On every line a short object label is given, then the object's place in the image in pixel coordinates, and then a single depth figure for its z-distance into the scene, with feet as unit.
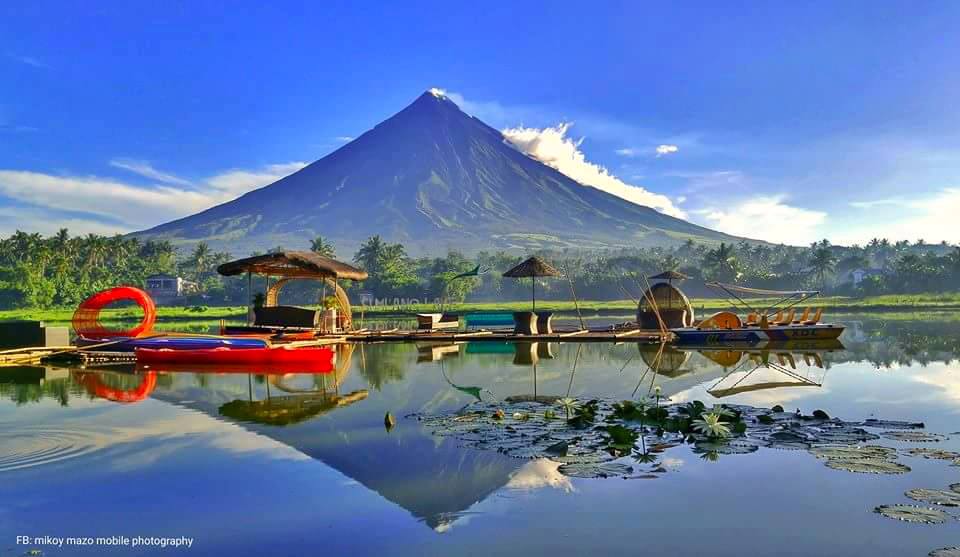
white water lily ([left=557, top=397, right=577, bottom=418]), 29.78
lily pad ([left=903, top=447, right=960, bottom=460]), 22.67
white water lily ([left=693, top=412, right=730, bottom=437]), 25.82
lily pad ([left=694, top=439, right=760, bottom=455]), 24.39
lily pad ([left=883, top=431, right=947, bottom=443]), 25.29
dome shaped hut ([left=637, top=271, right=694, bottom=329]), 84.38
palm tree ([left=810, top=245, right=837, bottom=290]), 243.19
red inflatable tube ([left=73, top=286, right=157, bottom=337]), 68.74
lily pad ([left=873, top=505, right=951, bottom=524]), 17.10
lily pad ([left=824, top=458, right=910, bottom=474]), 21.42
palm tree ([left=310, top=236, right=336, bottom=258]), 232.73
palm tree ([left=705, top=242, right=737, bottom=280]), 234.99
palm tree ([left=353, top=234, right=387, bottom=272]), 239.75
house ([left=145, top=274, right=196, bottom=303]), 270.05
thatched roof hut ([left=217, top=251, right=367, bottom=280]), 74.44
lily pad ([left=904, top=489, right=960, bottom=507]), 18.20
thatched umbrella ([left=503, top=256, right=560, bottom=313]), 85.30
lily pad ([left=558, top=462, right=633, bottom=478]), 21.50
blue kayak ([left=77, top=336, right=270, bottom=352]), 55.36
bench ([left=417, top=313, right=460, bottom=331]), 90.27
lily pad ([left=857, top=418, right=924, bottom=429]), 27.61
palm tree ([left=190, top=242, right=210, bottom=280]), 299.38
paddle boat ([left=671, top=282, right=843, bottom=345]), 67.36
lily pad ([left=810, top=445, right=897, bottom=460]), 22.88
